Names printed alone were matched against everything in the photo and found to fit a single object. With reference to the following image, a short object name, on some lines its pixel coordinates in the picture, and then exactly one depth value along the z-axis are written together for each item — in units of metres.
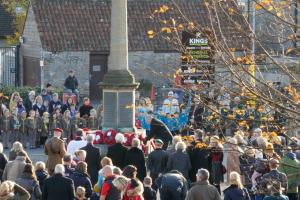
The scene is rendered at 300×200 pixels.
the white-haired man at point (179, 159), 24.28
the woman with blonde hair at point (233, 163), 25.13
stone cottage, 46.50
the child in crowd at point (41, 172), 21.80
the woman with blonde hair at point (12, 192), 18.95
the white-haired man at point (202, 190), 20.76
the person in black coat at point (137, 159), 24.52
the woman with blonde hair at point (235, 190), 20.61
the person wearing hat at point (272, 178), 20.16
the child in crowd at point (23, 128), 34.12
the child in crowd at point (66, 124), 34.12
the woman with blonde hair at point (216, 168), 25.06
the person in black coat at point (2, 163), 23.53
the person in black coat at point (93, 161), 24.38
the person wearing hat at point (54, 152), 23.79
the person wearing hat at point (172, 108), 32.31
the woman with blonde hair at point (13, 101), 35.17
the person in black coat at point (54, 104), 35.60
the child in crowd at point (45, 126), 34.22
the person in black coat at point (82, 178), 21.55
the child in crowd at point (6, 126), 34.22
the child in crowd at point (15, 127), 34.20
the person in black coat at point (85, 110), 35.38
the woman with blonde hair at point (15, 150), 23.31
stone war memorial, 29.55
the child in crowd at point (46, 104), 35.53
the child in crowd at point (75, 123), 34.25
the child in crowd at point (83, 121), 34.44
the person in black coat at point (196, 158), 24.86
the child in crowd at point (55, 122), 34.25
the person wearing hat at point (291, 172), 21.45
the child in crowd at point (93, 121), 34.53
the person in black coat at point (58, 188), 20.52
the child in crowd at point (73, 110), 34.78
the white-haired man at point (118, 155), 24.95
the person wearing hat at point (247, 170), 23.10
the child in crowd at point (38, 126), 34.28
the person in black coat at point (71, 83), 41.94
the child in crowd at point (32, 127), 34.06
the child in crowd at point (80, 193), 20.69
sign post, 27.84
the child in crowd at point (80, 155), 22.94
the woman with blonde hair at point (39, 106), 35.28
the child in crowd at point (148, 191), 21.48
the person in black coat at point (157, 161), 24.56
